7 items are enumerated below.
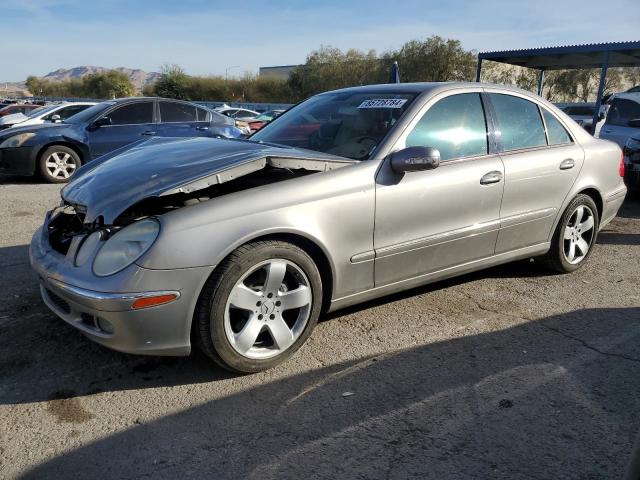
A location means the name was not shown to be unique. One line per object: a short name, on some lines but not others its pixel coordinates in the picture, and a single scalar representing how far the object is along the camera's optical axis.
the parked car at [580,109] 16.25
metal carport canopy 10.27
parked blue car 8.45
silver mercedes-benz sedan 2.58
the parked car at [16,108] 21.79
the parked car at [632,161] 7.48
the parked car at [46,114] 11.23
